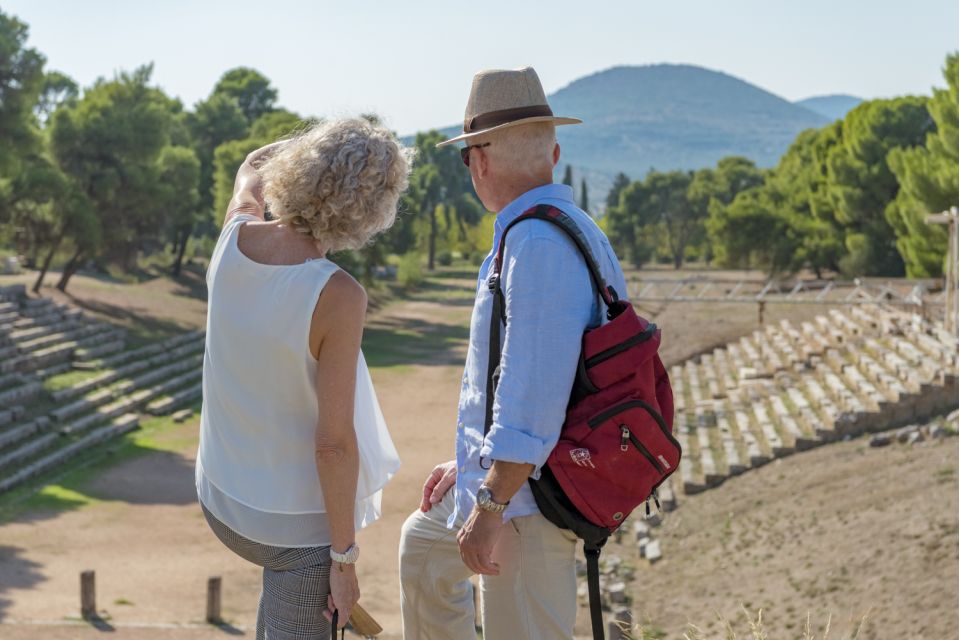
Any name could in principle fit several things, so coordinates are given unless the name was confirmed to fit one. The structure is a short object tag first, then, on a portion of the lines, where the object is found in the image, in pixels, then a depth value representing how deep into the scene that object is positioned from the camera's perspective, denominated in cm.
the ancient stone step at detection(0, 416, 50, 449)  1634
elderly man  261
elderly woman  267
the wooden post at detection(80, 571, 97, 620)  996
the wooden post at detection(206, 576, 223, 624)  993
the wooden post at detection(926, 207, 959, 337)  1734
